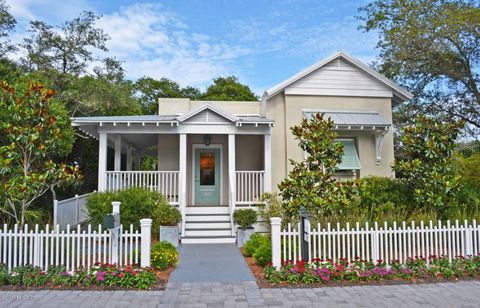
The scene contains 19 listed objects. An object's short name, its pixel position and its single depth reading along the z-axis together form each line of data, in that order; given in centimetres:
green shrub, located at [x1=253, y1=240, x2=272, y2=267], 670
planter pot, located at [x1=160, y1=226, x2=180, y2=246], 909
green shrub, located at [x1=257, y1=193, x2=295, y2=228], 967
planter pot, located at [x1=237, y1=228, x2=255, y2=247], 903
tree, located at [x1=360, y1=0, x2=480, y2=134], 1181
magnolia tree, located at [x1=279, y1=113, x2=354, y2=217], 787
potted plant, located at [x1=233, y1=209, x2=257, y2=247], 909
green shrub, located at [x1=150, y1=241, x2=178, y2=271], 655
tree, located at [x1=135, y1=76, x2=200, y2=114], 3447
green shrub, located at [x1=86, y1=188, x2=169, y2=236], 932
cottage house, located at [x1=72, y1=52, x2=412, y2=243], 1055
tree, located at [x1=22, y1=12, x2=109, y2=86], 1705
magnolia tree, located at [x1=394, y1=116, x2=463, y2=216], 884
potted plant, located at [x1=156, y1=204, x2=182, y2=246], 909
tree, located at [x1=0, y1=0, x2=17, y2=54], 1528
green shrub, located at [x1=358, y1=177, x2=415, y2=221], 903
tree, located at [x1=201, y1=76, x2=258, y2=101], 3106
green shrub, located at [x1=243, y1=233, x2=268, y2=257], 763
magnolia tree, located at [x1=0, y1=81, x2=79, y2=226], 660
